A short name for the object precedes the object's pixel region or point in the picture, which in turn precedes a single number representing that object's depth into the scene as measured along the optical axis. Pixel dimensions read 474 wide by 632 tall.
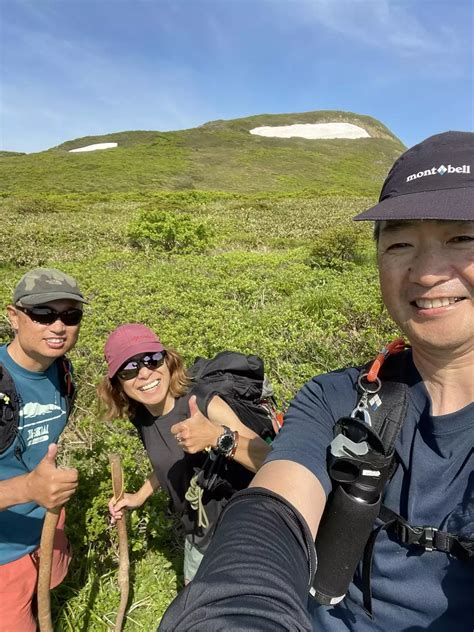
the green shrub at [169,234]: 13.01
